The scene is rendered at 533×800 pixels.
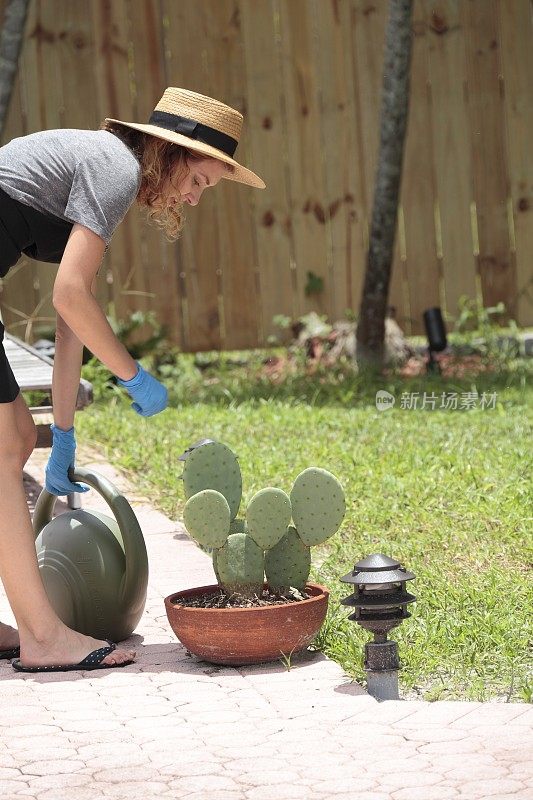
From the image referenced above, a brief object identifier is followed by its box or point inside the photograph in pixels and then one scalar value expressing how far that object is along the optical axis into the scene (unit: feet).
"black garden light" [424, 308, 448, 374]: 38.87
